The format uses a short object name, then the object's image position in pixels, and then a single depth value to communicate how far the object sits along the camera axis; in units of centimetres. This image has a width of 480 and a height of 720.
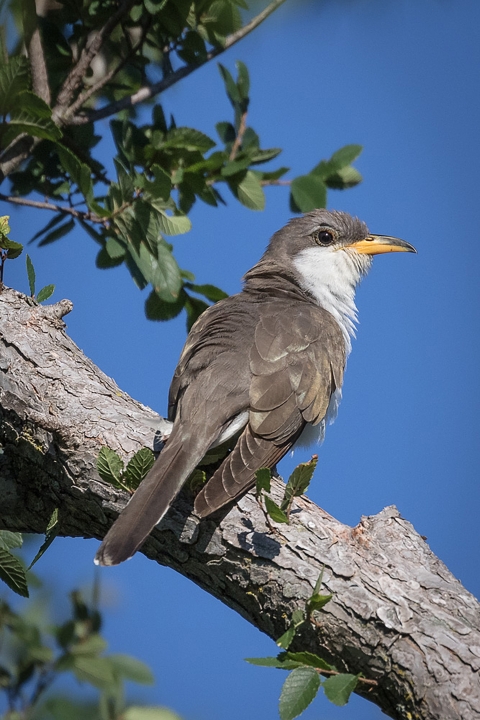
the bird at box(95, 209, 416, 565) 663
